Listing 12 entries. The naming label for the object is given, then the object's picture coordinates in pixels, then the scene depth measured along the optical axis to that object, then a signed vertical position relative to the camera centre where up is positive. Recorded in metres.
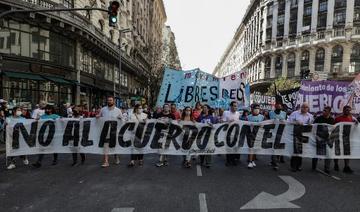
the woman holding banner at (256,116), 8.66 -0.50
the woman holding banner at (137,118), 8.46 -0.64
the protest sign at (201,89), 10.40 +0.32
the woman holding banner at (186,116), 8.63 -0.55
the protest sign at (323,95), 9.85 +0.19
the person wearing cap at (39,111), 8.71 -0.52
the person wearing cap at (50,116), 8.47 -0.64
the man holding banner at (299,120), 8.07 -0.54
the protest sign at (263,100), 23.97 -0.07
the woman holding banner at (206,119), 8.38 -0.65
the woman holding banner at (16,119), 8.07 -0.73
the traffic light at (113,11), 11.22 +3.19
